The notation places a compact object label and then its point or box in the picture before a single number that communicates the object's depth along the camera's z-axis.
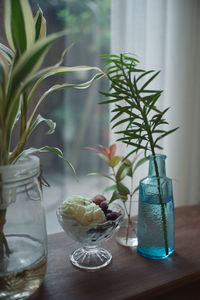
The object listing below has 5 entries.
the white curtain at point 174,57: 1.12
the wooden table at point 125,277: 0.69
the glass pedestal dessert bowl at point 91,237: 0.73
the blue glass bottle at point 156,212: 0.81
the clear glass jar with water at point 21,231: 0.62
